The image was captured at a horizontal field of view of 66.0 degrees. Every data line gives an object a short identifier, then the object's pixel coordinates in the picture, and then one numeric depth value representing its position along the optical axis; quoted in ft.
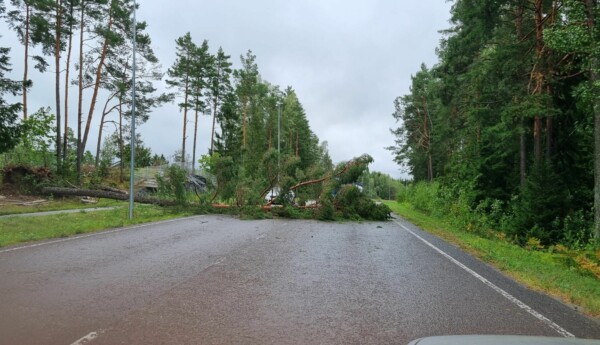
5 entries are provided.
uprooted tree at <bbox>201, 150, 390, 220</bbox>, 77.41
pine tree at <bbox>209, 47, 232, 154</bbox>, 195.42
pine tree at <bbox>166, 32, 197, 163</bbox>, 182.91
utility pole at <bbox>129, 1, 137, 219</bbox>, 68.23
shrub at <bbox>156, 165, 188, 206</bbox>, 79.36
